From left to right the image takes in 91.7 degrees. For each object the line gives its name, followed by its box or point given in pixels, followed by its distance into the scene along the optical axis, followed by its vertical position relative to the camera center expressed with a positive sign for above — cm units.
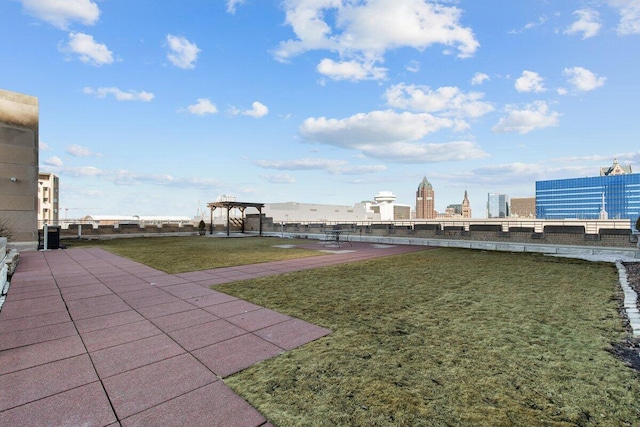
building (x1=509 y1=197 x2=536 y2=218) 18625 +692
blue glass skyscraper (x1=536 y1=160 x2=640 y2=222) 10562 +773
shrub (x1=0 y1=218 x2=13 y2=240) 1368 -52
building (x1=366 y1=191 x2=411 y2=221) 16805 +664
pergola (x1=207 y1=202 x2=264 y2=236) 2858 +115
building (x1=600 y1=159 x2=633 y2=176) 11756 +1840
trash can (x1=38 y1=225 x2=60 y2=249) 1525 -104
